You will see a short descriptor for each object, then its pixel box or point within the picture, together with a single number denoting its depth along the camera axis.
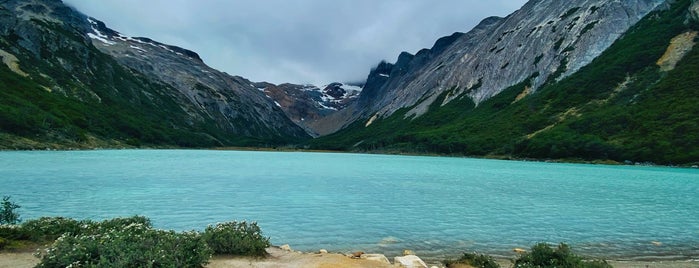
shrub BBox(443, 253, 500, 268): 17.72
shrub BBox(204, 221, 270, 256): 17.08
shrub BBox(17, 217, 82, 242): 17.72
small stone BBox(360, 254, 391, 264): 17.95
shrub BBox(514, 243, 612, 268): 14.69
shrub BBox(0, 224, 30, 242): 17.05
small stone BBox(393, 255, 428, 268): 17.23
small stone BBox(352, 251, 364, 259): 19.33
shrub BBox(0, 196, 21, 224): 22.80
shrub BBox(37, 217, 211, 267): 12.59
